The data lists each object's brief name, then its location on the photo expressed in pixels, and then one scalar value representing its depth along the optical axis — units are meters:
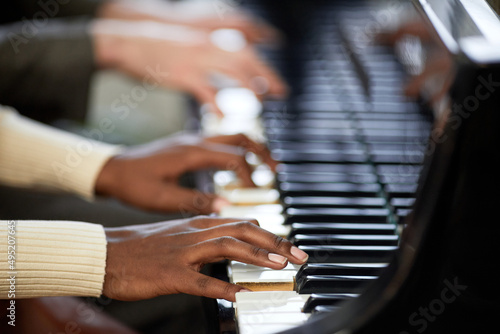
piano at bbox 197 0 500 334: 2.10
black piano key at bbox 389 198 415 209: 2.31
